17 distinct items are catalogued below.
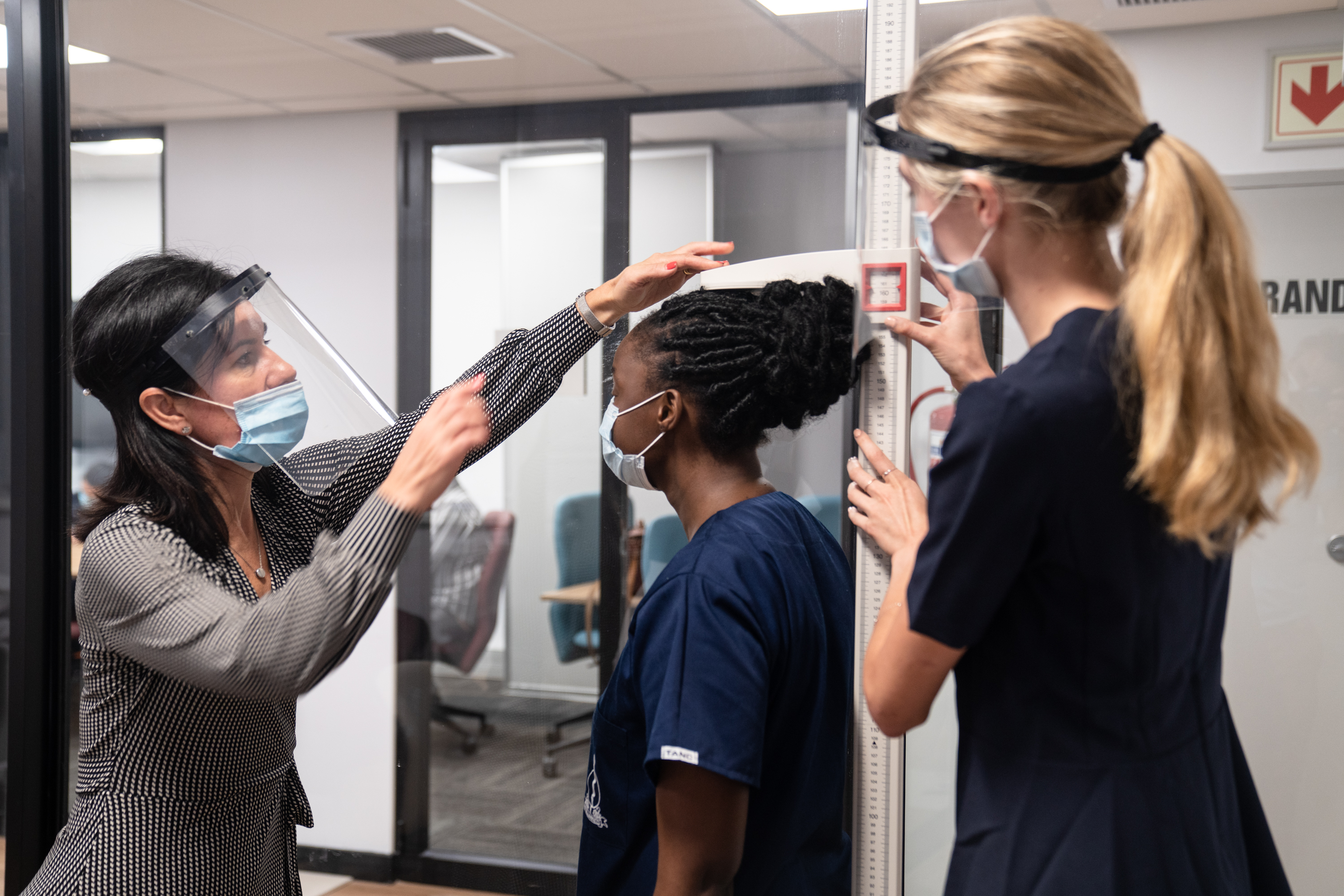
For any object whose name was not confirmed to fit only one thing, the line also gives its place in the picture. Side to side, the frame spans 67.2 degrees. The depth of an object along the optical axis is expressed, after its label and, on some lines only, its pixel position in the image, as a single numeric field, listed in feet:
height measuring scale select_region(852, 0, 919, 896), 4.22
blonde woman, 2.67
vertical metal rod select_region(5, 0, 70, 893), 6.49
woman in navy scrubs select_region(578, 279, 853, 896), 3.51
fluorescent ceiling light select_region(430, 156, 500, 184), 8.50
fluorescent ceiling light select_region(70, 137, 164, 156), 6.93
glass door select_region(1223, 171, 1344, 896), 6.31
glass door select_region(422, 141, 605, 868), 7.94
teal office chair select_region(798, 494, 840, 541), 6.41
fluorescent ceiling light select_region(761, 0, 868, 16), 5.36
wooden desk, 8.52
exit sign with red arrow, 6.07
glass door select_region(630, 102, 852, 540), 6.04
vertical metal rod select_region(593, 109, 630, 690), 7.01
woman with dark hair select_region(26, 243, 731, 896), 3.57
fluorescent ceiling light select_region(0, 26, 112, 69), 6.63
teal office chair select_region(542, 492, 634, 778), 8.46
